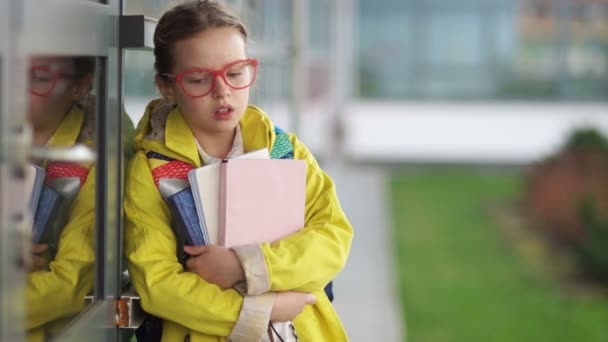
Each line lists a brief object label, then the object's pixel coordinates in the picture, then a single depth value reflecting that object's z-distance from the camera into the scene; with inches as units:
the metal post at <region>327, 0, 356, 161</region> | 526.6
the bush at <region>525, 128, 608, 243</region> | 431.2
